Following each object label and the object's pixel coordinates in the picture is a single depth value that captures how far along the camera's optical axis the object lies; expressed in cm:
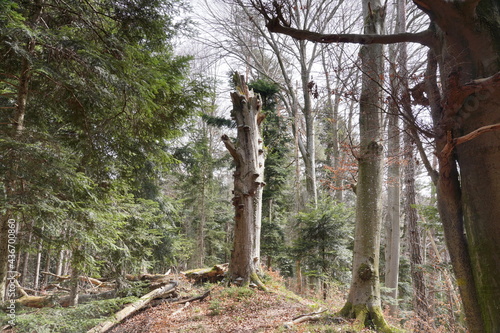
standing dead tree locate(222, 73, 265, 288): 654
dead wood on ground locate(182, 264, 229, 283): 805
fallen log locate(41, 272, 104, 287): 942
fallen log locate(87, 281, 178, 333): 431
